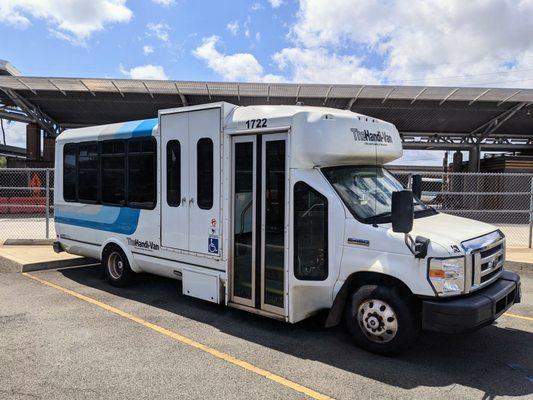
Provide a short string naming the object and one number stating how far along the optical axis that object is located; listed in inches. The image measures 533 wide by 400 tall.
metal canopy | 824.3
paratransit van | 175.8
